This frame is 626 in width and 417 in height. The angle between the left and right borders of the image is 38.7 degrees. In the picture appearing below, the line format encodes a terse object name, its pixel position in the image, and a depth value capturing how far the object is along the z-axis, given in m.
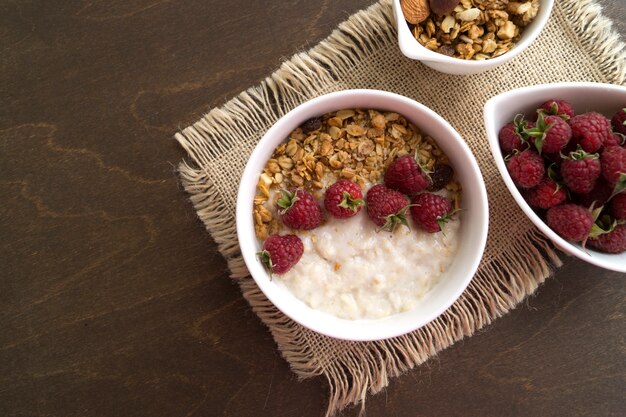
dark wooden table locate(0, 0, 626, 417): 0.56
